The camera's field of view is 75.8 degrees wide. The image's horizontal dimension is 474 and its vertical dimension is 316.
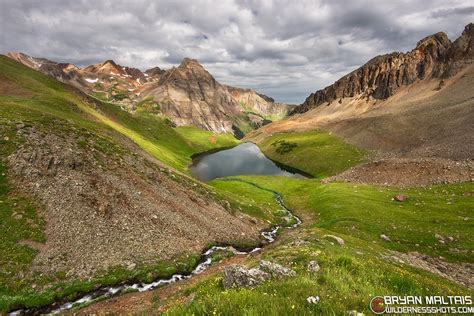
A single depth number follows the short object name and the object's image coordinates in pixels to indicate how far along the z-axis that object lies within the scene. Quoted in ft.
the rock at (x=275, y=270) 54.67
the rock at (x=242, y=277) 51.65
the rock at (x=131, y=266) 98.39
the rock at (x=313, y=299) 36.08
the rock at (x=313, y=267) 60.44
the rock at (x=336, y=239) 116.76
